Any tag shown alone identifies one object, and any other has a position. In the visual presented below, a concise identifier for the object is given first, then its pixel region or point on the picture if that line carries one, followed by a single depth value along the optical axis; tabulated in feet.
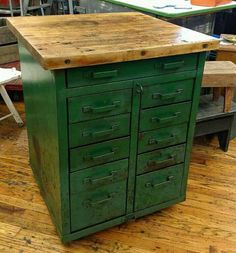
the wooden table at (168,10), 7.57
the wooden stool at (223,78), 7.16
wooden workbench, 4.27
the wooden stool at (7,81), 8.18
